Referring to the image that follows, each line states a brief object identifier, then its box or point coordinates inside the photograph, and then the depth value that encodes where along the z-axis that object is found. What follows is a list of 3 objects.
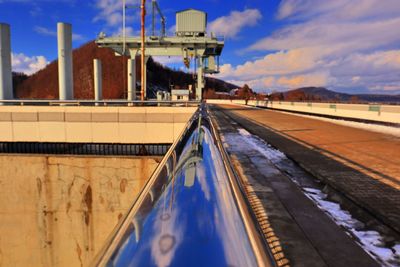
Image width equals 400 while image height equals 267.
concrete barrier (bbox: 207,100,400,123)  16.41
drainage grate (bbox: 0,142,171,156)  15.29
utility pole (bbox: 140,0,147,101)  24.21
